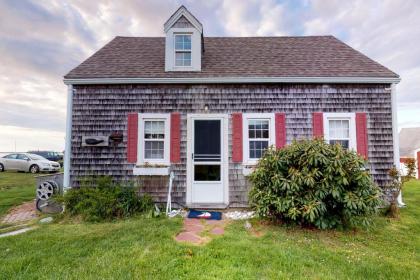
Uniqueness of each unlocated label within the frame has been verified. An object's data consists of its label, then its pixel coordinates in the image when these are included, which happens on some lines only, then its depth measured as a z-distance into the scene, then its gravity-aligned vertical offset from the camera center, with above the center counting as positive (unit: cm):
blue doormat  526 -164
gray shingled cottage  614 +79
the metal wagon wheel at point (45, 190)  580 -113
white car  1388 -98
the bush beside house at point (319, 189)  414 -78
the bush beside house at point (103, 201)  509 -129
